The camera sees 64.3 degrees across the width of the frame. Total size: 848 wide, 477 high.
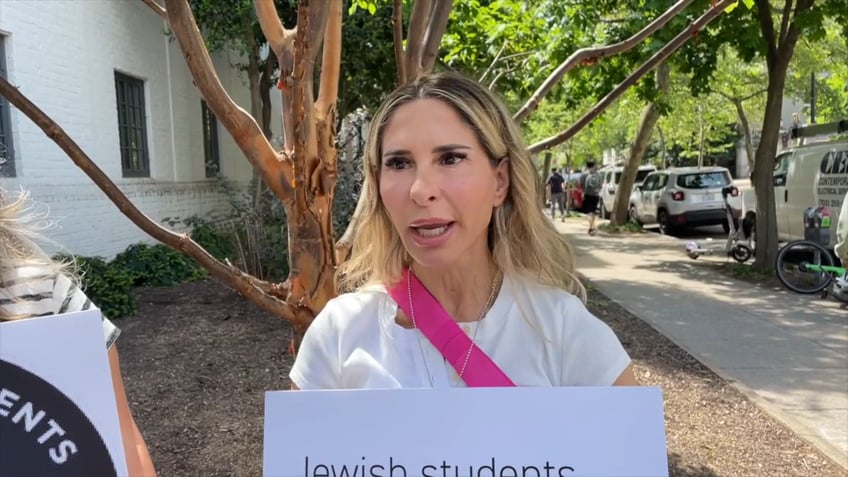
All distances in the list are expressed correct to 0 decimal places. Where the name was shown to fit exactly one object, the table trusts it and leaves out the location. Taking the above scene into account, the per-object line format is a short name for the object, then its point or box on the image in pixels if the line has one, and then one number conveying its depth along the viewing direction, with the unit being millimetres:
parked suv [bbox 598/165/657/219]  23891
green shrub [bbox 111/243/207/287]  8750
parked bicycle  8336
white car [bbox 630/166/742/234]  17250
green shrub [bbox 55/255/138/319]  7082
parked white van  10016
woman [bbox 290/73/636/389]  1567
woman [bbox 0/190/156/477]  1360
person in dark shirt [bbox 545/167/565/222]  23406
